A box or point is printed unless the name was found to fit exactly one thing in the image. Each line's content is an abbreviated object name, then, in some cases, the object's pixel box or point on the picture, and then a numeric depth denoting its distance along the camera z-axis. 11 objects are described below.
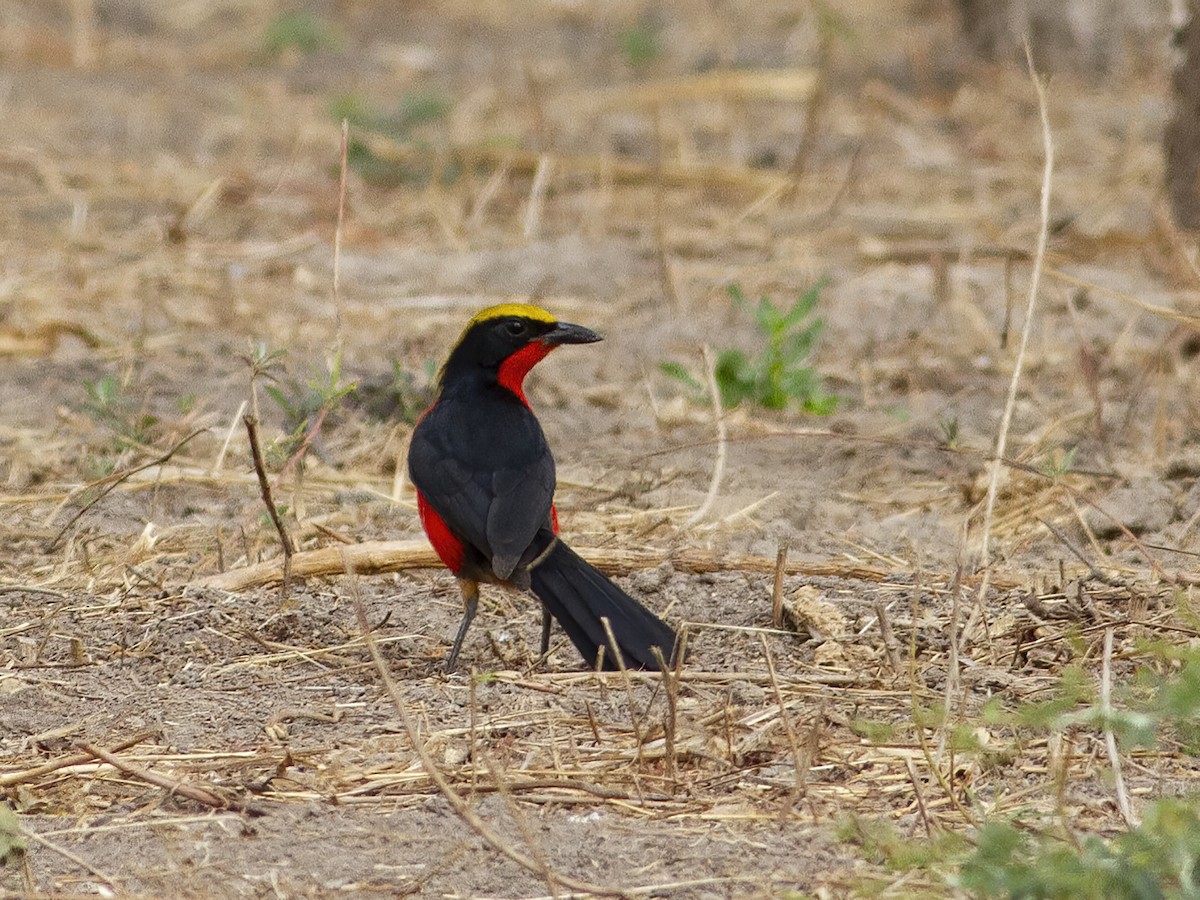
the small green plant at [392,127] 20.42
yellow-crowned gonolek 8.66
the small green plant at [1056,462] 9.01
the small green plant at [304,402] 9.88
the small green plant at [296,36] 26.78
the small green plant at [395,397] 12.95
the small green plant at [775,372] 12.92
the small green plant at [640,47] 25.97
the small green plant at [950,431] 11.83
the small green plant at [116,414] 12.12
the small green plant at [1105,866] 5.19
